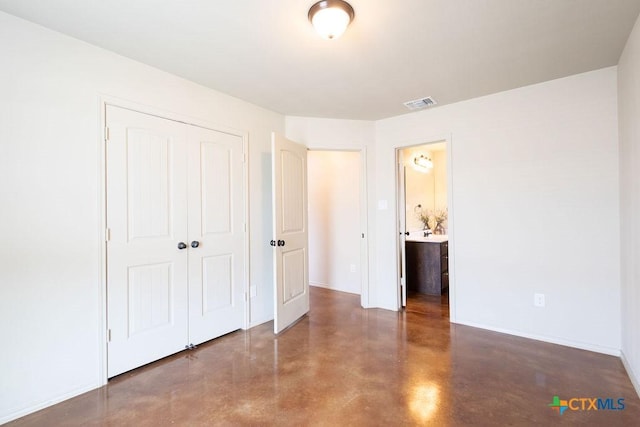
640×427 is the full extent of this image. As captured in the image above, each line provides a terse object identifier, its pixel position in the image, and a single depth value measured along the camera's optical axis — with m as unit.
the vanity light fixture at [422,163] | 5.11
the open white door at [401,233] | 3.86
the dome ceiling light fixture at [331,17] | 1.71
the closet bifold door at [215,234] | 2.79
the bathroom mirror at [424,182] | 5.06
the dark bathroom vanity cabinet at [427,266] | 4.38
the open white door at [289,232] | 3.12
